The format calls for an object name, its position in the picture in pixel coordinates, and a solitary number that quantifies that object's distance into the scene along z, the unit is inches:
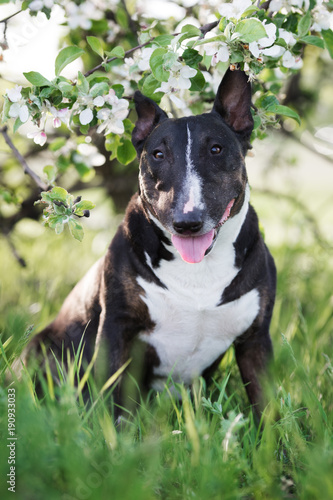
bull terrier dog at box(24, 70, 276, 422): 96.3
